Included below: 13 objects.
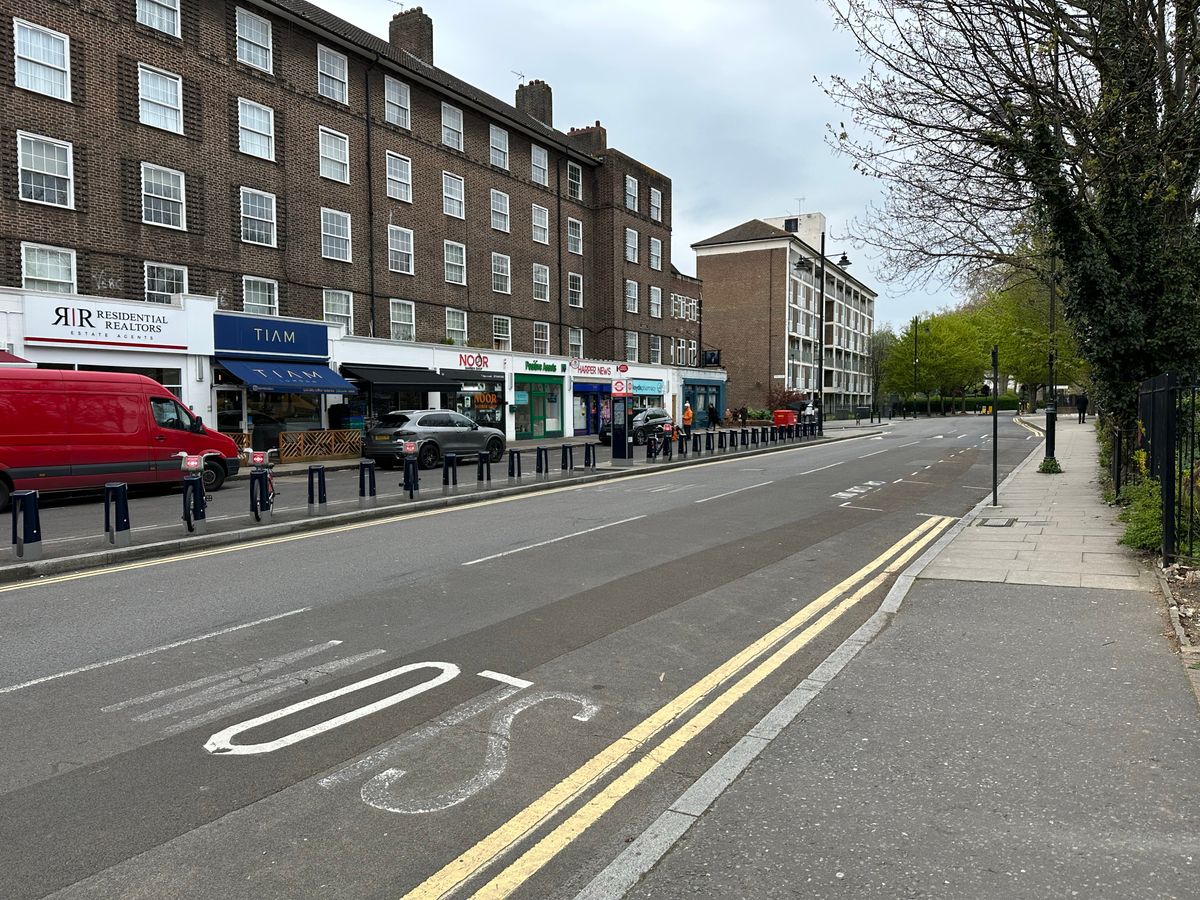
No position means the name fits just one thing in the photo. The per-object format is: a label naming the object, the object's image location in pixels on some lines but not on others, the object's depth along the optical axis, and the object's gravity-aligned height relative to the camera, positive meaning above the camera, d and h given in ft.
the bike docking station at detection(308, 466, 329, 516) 42.45 -3.95
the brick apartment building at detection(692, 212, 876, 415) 233.76 +31.95
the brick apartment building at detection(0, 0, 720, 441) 70.49 +27.78
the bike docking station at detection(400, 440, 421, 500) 48.55 -3.51
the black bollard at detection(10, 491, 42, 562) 30.50 -3.97
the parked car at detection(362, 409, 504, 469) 73.82 -1.85
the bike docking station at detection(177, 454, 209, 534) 36.45 -3.98
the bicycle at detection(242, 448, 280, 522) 40.14 -3.70
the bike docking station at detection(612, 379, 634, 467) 75.96 -3.10
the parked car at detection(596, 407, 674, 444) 112.47 -1.53
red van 47.01 -0.72
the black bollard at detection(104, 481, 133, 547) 33.12 -4.03
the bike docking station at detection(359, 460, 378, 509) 47.11 -3.92
